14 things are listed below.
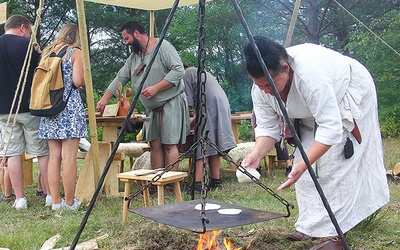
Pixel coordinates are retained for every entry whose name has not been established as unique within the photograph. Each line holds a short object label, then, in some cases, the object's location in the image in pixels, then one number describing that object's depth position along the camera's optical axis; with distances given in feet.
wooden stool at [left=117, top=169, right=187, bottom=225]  11.28
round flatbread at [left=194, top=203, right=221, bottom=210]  8.64
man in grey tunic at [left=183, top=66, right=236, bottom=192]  16.55
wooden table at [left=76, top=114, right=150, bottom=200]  14.33
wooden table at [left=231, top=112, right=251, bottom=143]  19.74
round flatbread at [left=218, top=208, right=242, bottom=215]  8.11
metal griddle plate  6.88
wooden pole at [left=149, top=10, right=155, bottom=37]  20.32
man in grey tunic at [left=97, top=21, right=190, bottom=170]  14.79
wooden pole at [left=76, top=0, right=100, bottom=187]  13.19
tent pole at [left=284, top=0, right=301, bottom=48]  18.53
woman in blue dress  13.20
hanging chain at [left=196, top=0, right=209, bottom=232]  7.54
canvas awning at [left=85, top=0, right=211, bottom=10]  18.71
